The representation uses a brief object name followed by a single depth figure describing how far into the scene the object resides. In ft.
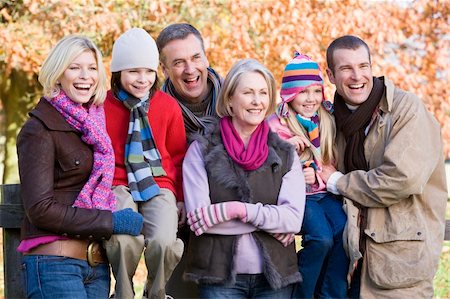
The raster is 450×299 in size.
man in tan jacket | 12.92
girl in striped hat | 13.04
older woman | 12.30
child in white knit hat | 12.16
